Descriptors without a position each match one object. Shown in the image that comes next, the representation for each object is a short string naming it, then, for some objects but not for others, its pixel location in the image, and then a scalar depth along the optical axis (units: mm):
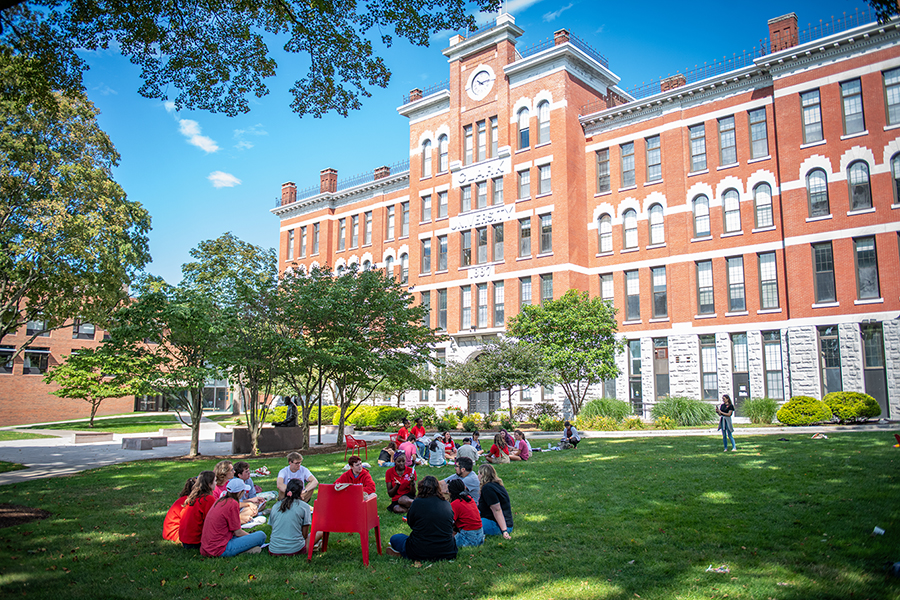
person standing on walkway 15945
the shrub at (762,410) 25047
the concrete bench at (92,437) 27156
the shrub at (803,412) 23078
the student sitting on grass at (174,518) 7980
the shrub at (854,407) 22984
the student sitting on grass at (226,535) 7336
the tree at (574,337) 30062
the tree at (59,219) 18000
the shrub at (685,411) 26953
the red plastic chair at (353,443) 18000
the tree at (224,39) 9016
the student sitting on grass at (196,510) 7617
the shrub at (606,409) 28484
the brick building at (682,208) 26453
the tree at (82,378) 33031
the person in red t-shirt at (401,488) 10125
